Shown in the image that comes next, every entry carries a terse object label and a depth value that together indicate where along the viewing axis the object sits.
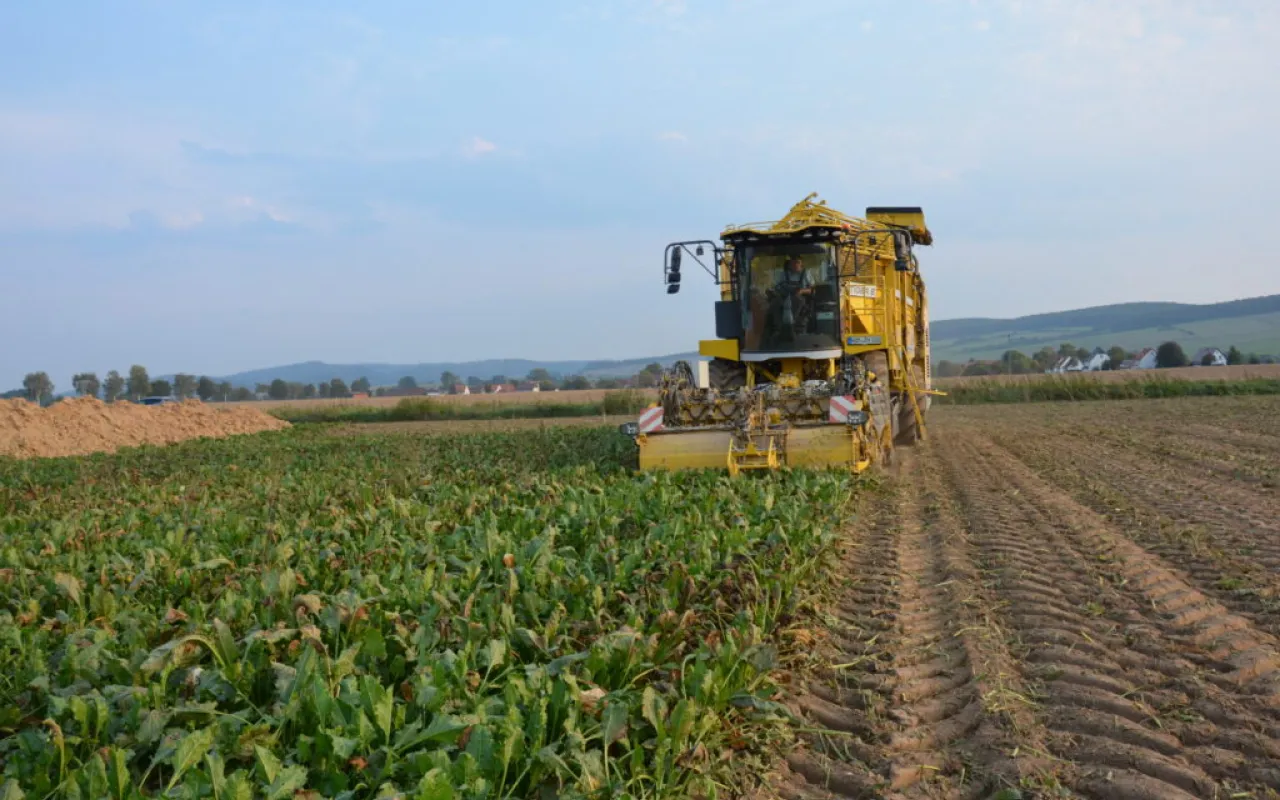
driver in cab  12.70
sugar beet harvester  10.59
